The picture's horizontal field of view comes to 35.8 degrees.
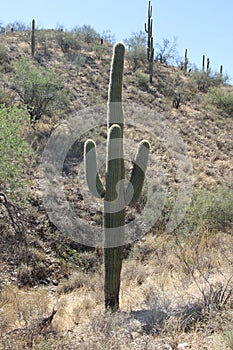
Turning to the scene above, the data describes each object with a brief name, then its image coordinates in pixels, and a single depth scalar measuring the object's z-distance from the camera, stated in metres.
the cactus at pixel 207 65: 29.91
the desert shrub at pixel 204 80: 28.39
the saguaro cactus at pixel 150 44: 22.78
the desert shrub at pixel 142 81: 24.42
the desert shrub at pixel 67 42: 28.17
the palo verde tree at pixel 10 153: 7.89
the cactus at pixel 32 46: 23.91
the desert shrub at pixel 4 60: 19.83
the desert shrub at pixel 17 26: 33.72
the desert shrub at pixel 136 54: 28.12
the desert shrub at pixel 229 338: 3.70
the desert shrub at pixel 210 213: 9.91
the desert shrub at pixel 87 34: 31.97
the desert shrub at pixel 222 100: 23.98
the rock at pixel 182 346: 4.01
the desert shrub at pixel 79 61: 24.64
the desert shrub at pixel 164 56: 32.97
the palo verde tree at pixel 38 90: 14.44
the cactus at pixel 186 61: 32.24
